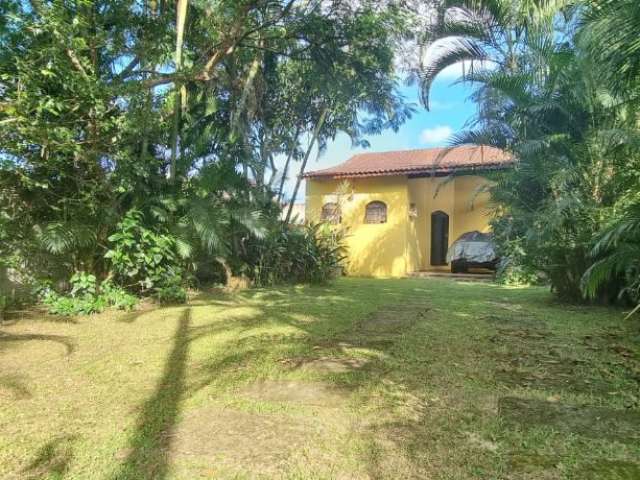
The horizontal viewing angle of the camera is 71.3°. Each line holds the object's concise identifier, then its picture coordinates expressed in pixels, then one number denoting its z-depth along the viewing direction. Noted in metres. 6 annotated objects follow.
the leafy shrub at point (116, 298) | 5.80
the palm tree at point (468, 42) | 9.12
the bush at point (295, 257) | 9.31
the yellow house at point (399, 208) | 14.51
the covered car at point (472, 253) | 13.53
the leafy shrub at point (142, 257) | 5.68
